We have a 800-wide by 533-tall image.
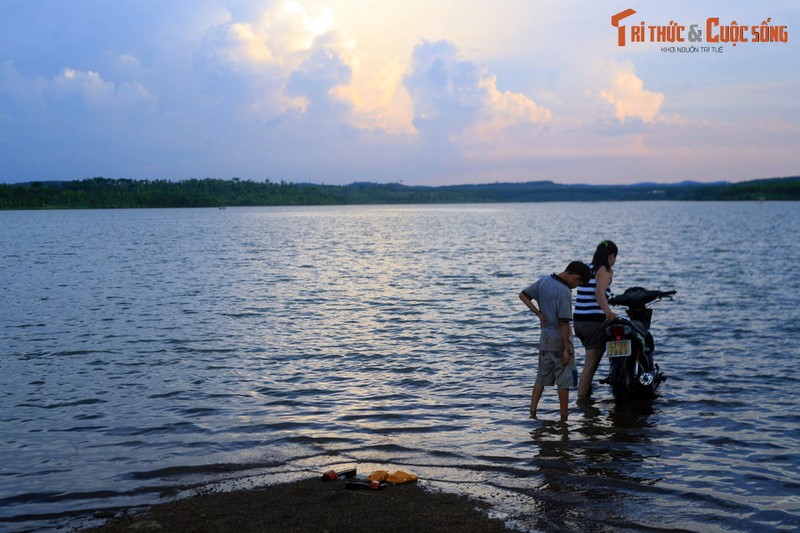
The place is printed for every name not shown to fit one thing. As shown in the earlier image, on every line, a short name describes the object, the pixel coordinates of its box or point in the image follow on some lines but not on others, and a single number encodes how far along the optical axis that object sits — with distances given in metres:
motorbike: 10.02
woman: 9.61
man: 8.96
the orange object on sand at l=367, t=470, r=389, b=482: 7.22
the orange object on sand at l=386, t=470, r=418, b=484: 7.27
